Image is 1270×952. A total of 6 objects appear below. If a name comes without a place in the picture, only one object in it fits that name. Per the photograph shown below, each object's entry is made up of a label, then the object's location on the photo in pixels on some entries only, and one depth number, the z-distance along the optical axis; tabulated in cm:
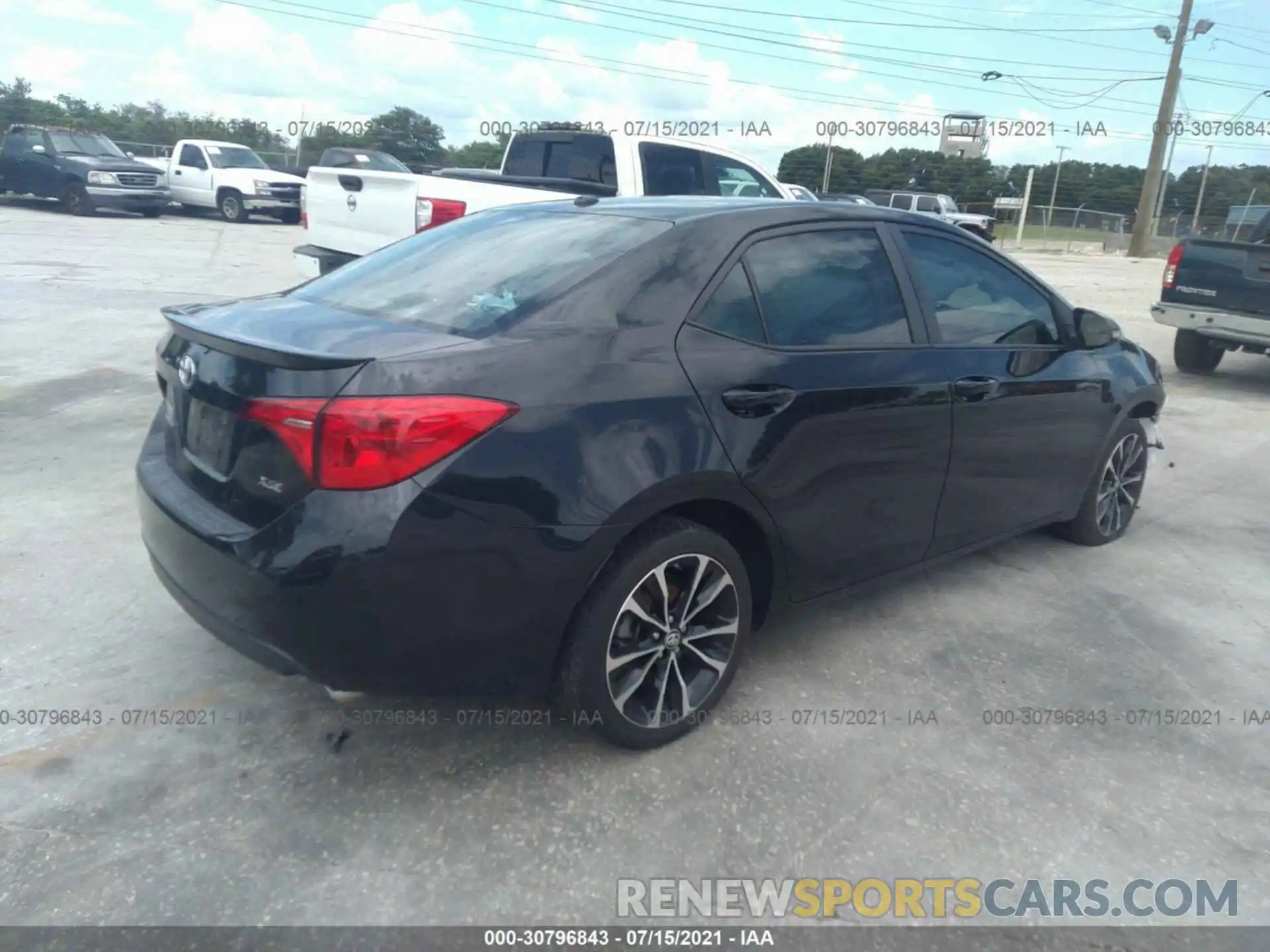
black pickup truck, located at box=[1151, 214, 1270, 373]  902
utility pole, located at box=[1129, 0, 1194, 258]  2964
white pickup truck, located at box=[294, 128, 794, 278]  707
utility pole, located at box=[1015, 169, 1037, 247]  3891
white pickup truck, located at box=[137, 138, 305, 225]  2362
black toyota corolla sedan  252
